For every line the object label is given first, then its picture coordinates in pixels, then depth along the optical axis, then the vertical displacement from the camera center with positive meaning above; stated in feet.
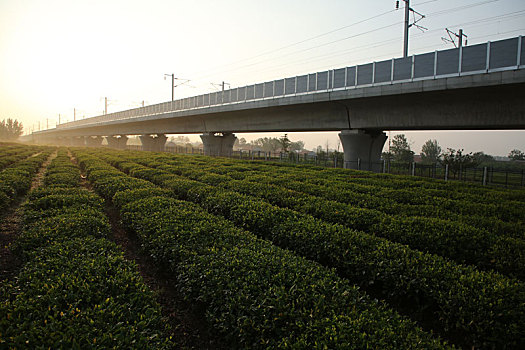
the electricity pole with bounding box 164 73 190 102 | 164.00 +40.12
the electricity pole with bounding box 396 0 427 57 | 66.74 +34.17
